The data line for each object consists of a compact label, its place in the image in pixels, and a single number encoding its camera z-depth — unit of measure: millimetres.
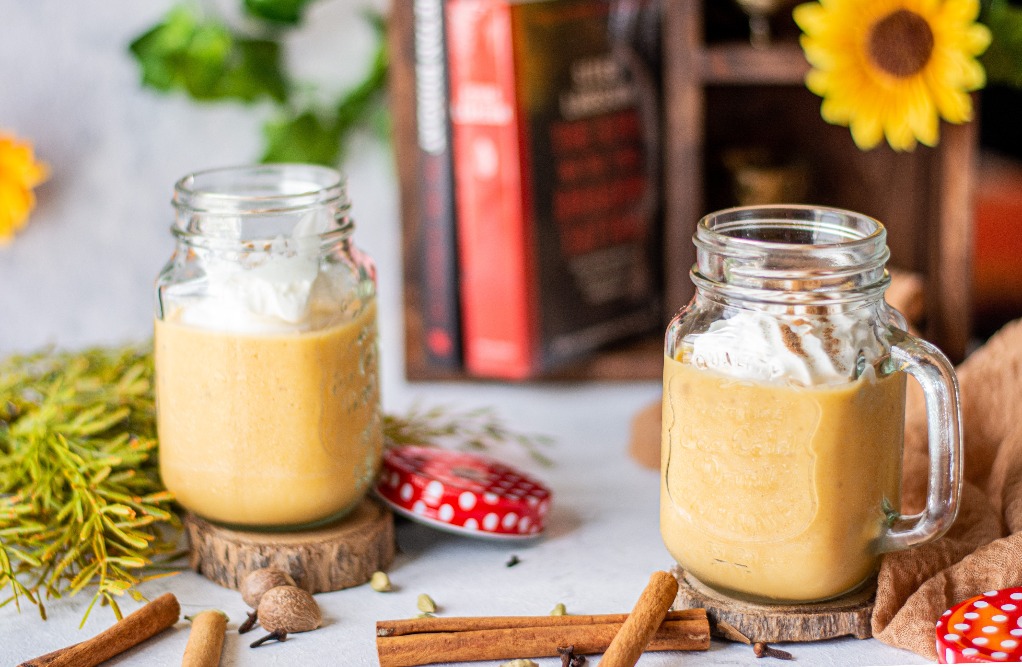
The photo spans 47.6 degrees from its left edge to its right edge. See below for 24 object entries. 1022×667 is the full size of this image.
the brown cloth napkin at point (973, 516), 815
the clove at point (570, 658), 802
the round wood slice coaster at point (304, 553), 912
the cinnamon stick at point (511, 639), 808
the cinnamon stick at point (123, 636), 794
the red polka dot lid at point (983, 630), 739
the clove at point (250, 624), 858
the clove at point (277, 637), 845
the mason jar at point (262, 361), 891
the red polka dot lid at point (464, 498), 955
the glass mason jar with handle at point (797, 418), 780
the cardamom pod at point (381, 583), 922
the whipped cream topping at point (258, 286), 887
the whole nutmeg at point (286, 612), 847
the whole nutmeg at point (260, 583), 878
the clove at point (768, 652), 807
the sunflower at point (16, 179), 1484
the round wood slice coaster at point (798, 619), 817
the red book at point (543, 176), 1309
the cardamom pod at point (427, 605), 889
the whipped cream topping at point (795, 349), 776
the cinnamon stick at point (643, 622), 770
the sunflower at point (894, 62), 1086
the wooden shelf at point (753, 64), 1250
